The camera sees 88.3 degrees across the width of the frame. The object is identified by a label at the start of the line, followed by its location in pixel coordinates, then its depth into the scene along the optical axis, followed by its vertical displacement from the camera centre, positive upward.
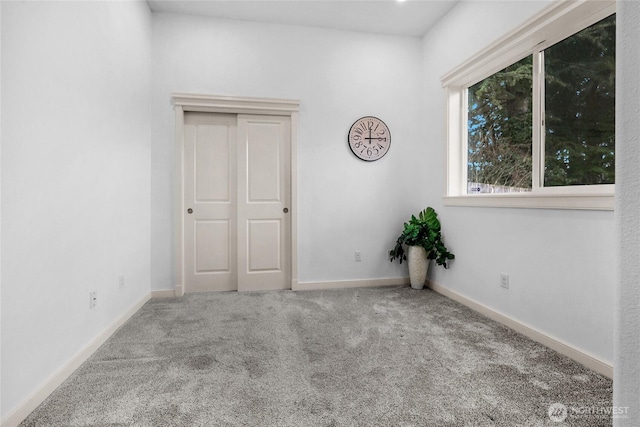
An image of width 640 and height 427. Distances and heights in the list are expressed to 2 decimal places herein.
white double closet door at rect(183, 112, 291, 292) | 3.49 +0.08
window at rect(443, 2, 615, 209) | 1.98 +0.70
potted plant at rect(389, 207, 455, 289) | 3.35 -0.39
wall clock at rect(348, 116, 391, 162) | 3.70 +0.78
